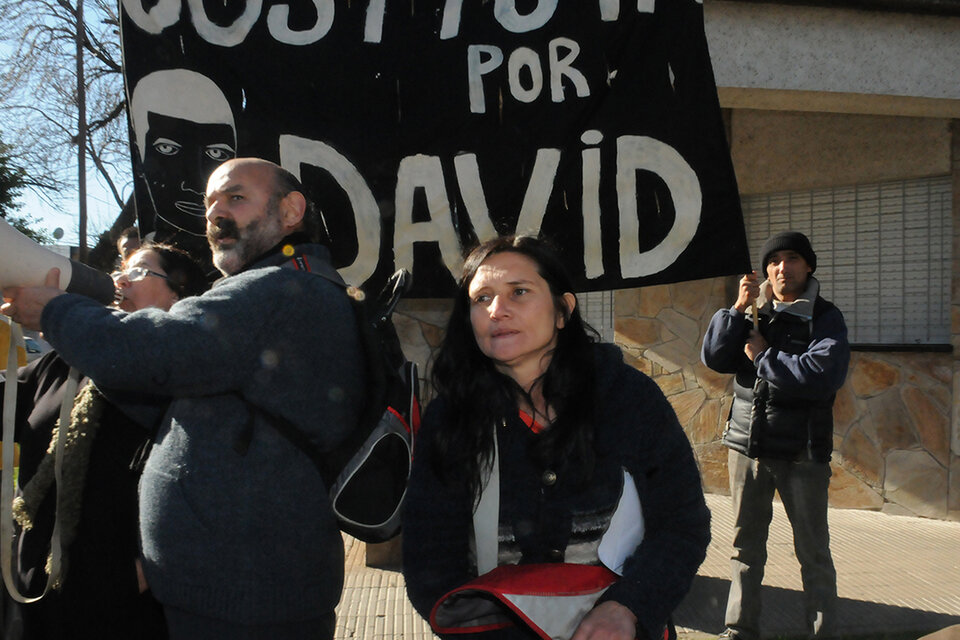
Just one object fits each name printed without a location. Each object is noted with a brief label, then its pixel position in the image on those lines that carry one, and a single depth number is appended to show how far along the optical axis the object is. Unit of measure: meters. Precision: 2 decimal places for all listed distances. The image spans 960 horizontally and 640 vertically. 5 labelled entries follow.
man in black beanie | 3.45
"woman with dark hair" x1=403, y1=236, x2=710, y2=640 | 1.71
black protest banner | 3.82
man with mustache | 1.67
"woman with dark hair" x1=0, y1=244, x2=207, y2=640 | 2.11
